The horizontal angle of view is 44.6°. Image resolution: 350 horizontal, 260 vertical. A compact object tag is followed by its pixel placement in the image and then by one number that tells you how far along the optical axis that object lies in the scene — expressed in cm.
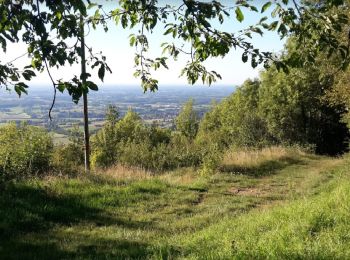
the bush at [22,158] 1327
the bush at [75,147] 4261
